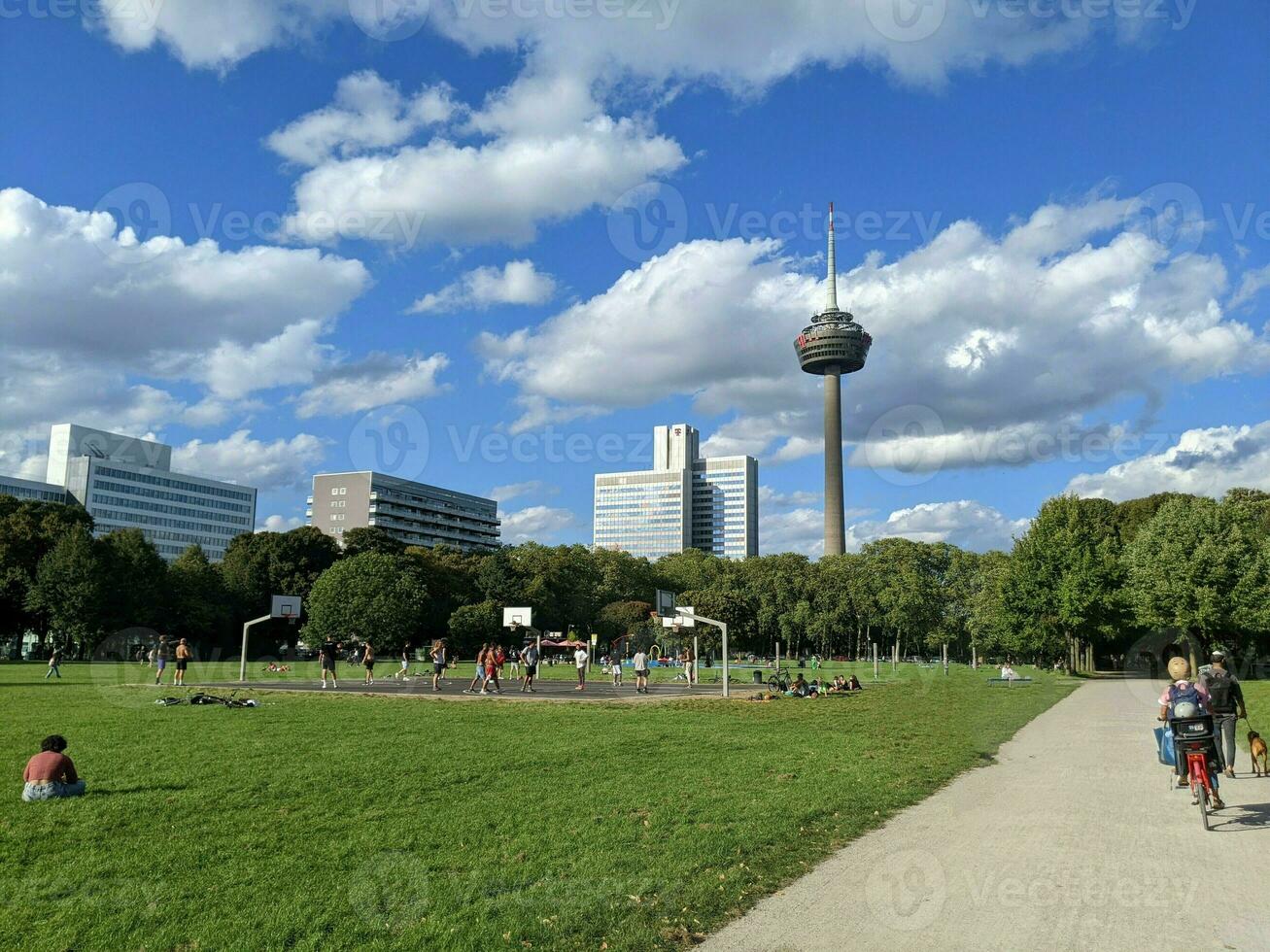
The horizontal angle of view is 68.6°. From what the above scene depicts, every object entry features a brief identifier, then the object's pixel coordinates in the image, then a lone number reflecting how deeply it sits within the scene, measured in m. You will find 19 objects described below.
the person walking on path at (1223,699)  13.32
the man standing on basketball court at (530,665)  37.23
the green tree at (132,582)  69.88
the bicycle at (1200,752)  10.41
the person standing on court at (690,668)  45.55
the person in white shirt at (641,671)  37.84
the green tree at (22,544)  66.50
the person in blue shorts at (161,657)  35.94
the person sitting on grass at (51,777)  11.38
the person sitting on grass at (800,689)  34.22
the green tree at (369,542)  96.56
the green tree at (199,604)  79.69
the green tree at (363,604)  76.19
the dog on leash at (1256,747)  13.88
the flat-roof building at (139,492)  146.12
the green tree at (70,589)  65.12
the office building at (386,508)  172.38
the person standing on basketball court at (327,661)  36.62
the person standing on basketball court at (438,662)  36.25
